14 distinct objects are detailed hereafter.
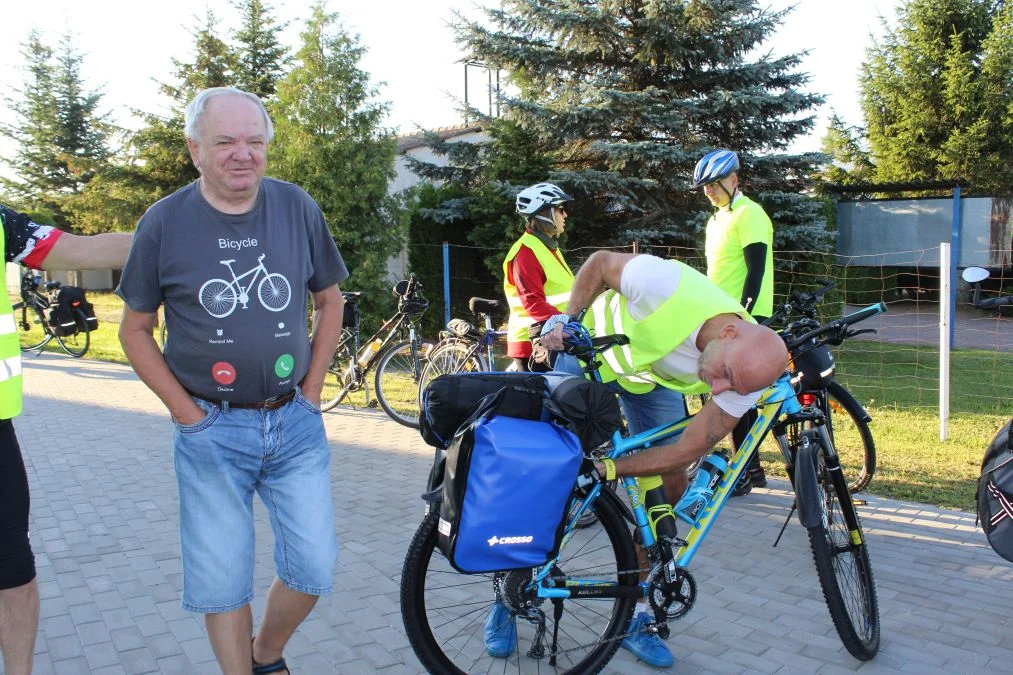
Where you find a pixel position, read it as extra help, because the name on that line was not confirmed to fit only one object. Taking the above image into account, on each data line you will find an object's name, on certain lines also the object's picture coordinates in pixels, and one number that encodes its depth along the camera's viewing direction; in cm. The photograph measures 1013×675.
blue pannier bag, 262
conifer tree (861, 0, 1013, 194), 2281
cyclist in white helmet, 536
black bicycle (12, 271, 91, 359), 1334
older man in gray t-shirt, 249
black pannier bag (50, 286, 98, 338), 1314
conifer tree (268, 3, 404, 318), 1273
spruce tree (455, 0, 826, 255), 1340
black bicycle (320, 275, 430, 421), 805
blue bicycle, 296
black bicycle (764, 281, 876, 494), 444
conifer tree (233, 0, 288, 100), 1919
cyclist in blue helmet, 520
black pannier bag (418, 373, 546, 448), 282
